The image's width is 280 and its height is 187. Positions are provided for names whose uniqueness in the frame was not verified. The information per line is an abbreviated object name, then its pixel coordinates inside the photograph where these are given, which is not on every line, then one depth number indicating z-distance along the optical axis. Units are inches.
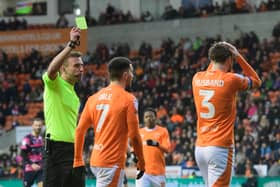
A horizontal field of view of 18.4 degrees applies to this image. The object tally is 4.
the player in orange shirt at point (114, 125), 346.9
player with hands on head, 389.1
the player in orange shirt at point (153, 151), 601.6
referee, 373.0
